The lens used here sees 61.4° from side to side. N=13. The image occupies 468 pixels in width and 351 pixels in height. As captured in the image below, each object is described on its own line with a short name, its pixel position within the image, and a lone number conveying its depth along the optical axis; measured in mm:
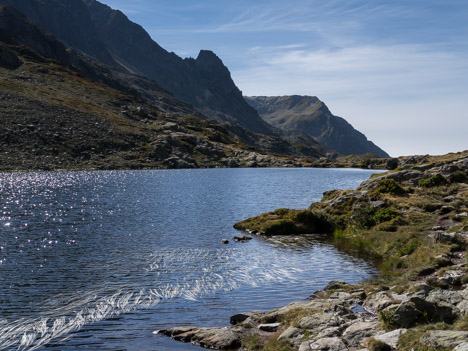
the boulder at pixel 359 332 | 14906
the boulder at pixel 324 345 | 14523
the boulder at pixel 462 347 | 11117
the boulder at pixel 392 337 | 13648
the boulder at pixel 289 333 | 16464
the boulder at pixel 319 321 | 16719
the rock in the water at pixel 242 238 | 42675
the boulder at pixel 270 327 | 18203
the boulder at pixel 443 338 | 12069
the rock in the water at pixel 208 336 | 17219
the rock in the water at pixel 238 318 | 20062
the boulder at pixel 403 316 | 15133
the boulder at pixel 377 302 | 19250
